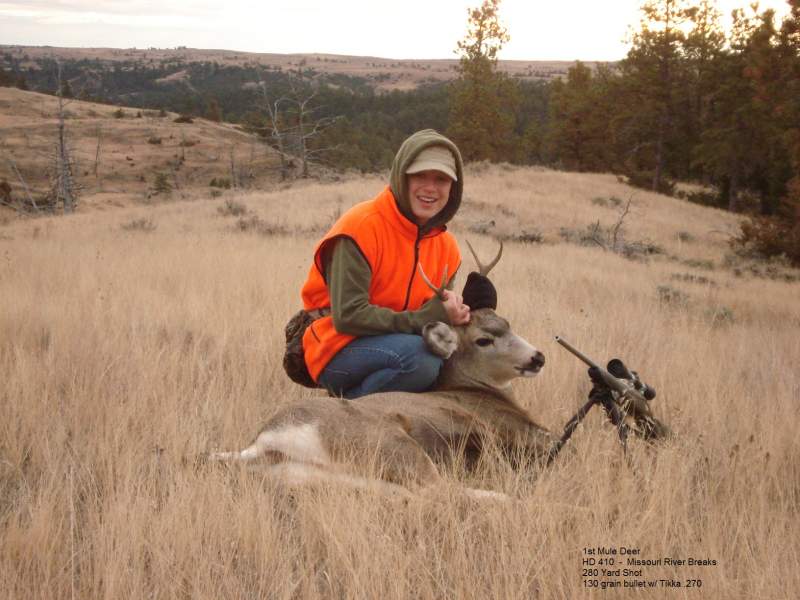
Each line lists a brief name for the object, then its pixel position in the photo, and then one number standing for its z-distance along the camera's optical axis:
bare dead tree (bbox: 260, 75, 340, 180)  30.69
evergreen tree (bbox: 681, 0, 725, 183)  35.59
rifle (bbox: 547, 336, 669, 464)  3.69
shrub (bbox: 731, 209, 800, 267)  17.17
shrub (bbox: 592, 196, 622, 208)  25.68
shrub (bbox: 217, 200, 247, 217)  17.19
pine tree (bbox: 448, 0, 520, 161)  37.53
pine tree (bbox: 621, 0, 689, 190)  35.72
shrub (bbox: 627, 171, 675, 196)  35.03
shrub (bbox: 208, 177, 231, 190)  41.72
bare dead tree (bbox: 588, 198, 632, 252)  15.99
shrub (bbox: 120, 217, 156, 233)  14.20
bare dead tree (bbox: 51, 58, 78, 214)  23.09
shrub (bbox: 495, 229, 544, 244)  15.37
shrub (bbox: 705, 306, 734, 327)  8.12
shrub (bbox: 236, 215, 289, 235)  13.89
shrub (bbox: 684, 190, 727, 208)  36.12
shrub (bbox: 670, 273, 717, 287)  12.17
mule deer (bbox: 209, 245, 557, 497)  3.27
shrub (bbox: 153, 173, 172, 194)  40.53
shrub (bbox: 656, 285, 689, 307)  9.20
